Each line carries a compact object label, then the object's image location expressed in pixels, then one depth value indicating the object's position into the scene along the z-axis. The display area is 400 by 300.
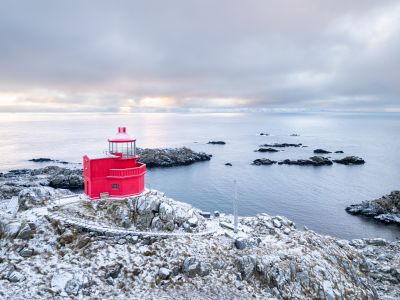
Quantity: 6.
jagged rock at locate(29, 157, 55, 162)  97.81
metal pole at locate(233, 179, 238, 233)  30.16
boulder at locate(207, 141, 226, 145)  148.75
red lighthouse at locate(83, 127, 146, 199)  30.59
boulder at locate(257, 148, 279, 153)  125.50
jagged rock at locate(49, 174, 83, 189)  66.75
